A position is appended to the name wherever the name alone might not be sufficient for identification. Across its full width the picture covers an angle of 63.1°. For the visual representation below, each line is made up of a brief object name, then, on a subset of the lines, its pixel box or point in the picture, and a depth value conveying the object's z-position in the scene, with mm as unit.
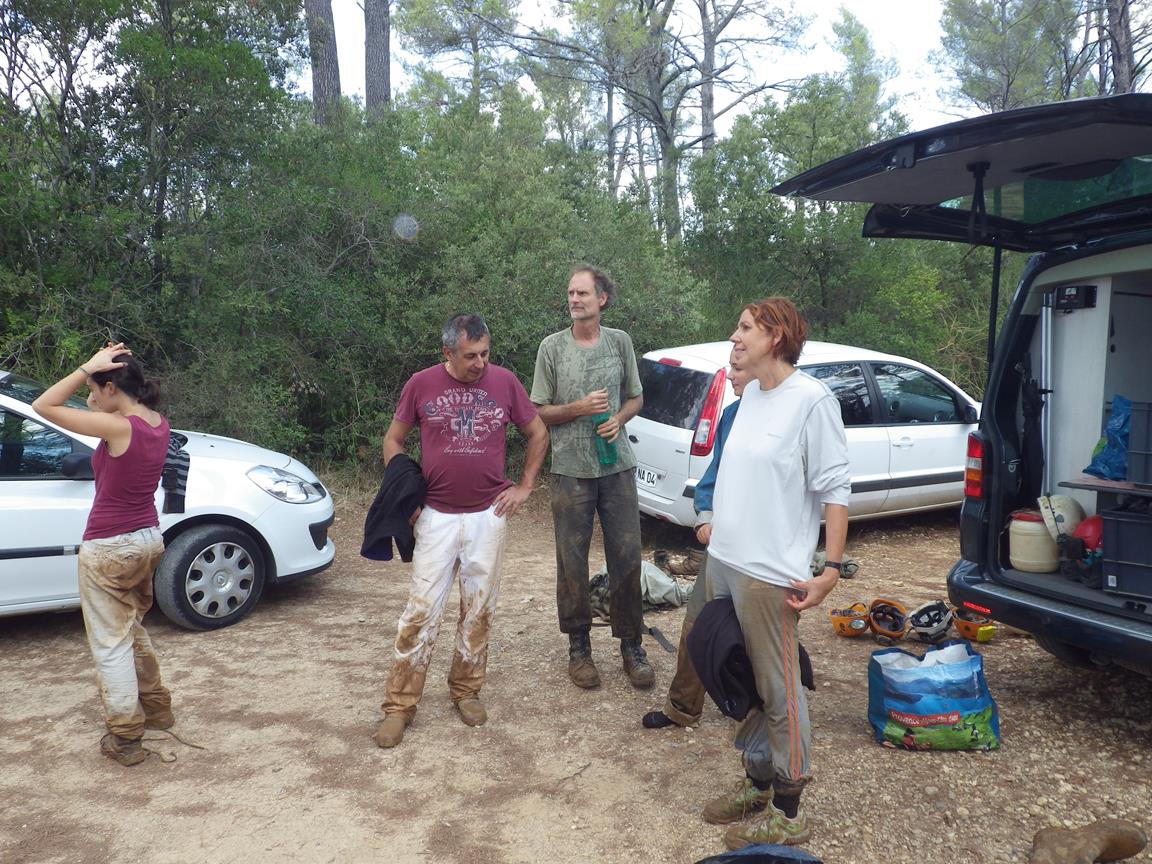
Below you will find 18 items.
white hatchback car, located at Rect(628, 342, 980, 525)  6703
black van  3695
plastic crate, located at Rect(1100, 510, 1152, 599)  3779
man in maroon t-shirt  4062
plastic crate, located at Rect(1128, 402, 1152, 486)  3783
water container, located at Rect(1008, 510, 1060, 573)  4277
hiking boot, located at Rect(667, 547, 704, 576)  6734
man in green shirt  4473
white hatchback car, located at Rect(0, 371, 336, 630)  4977
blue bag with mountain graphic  3760
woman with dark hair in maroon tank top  3676
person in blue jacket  3492
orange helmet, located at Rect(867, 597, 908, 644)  5205
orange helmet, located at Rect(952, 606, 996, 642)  5094
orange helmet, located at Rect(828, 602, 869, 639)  5270
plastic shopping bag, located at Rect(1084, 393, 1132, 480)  4113
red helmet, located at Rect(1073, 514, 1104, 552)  4176
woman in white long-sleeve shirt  3023
